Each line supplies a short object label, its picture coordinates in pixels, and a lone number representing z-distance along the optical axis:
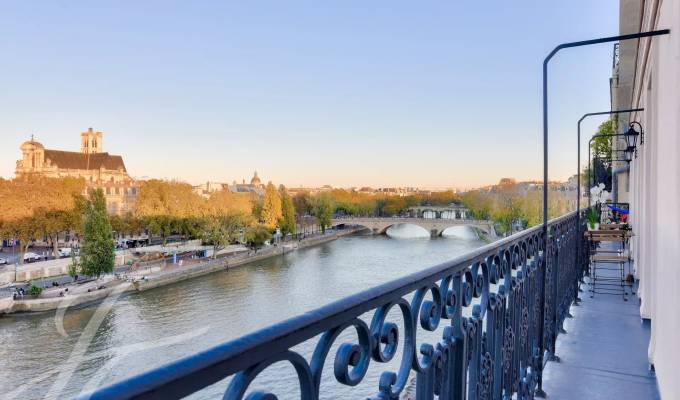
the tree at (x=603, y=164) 22.97
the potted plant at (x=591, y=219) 7.28
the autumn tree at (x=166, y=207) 46.78
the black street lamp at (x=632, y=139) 6.76
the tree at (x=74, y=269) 31.17
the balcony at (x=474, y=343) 0.70
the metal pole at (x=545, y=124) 3.13
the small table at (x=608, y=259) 6.16
